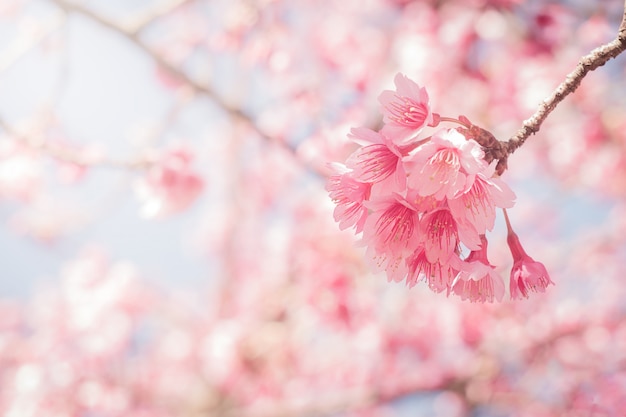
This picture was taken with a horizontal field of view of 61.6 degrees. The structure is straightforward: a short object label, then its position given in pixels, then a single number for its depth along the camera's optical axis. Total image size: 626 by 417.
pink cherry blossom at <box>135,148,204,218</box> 2.29
